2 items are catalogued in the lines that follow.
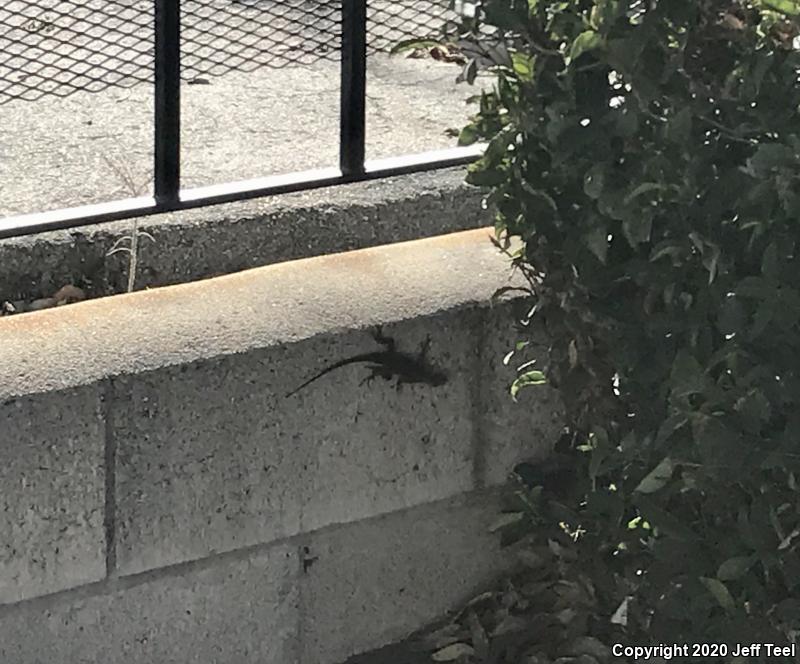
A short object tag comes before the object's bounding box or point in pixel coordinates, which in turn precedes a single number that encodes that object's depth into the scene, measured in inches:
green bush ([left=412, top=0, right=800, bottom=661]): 83.6
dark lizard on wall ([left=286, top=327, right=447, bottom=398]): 105.3
